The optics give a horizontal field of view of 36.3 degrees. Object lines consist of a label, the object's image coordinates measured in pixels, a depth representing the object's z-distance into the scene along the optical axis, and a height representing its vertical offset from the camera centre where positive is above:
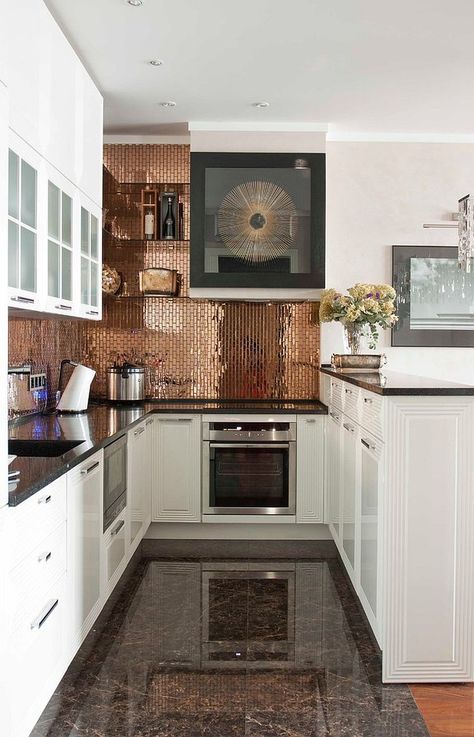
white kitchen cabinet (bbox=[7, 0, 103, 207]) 2.59 +1.07
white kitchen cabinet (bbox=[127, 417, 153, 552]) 3.92 -0.75
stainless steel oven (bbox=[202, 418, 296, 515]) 4.66 -0.75
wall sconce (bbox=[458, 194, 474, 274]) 3.37 +0.59
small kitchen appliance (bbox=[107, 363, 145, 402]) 4.85 -0.23
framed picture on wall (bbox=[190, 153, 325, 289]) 4.84 +0.88
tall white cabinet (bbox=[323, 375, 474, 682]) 2.74 -0.71
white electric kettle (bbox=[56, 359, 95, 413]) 4.17 -0.25
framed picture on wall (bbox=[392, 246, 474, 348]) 5.11 +0.41
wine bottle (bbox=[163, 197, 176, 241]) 5.09 +0.88
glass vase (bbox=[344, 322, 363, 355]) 4.46 +0.10
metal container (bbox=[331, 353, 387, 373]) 4.45 -0.07
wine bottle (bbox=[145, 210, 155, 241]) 5.10 +0.87
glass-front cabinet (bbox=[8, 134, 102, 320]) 2.52 +0.45
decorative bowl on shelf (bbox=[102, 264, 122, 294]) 5.01 +0.49
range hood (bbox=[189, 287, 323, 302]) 4.87 +0.39
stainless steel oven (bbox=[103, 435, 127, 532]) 3.28 -0.62
